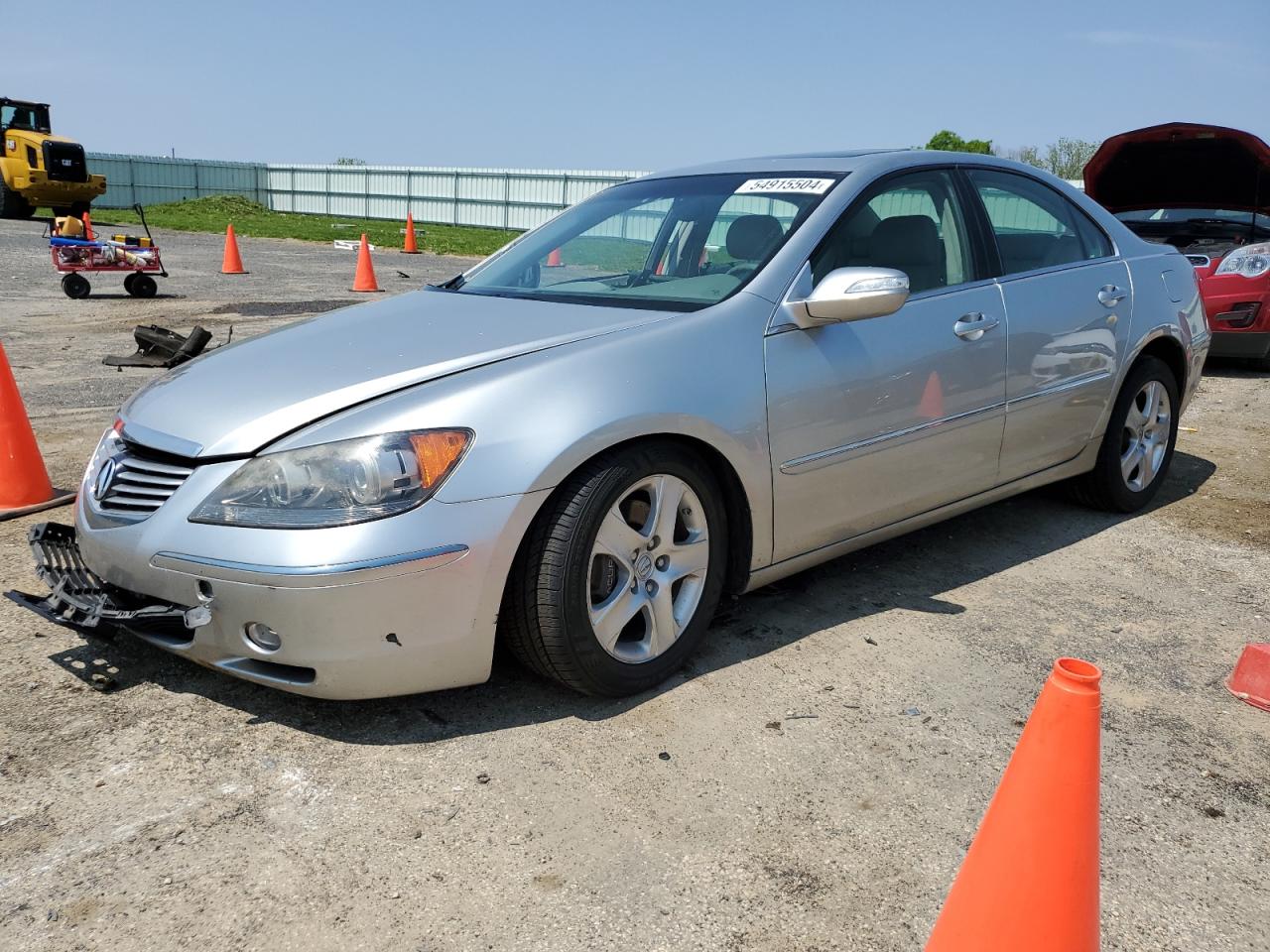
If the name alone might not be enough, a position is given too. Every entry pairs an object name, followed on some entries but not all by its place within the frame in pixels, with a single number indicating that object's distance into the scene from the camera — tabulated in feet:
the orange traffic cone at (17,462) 14.92
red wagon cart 40.96
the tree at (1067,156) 127.95
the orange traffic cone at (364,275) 47.06
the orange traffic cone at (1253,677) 10.41
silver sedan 8.78
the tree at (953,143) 151.84
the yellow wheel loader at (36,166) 87.61
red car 26.96
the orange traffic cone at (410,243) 74.64
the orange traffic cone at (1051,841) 5.78
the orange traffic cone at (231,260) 53.42
